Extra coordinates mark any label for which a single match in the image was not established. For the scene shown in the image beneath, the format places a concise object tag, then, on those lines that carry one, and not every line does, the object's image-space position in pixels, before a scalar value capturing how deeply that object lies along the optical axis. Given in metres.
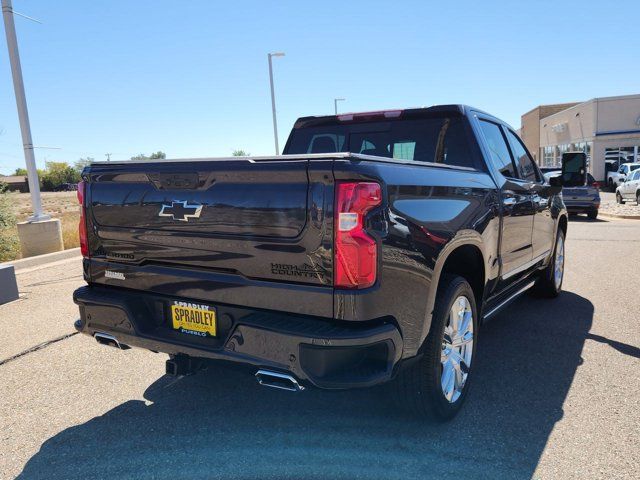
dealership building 35.09
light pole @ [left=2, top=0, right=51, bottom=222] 9.45
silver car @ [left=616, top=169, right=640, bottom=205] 20.67
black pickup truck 2.39
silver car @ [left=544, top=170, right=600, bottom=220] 15.97
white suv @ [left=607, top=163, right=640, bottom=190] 28.54
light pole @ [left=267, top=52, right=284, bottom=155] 25.36
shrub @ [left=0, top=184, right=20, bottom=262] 10.34
